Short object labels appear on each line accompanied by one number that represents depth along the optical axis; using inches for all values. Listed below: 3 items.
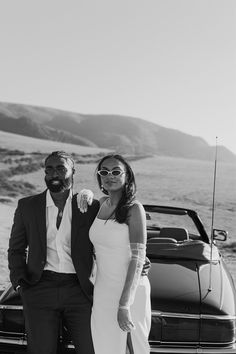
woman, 106.6
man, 116.5
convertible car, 134.2
